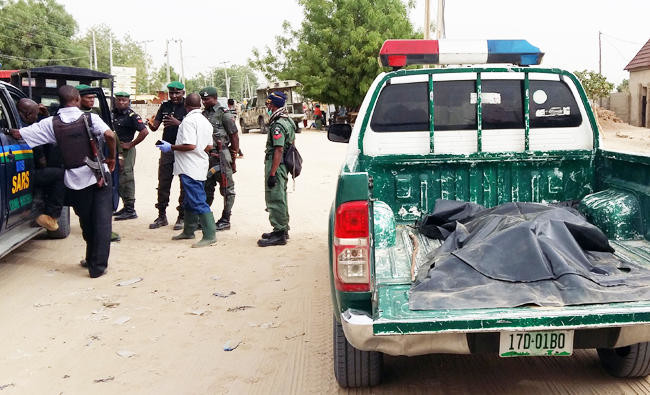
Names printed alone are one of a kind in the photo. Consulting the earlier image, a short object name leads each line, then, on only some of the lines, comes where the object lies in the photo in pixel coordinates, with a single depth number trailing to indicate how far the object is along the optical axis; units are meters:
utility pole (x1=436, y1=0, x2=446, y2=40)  16.45
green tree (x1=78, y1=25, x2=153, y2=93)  76.06
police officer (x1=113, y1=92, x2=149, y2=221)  8.71
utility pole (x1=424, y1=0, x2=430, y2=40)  16.84
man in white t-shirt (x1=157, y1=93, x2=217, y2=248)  7.15
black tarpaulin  2.93
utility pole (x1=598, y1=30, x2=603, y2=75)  53.47
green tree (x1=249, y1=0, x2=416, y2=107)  34.41
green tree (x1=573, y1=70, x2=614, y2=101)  35.28
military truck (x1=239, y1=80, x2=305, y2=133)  33.28
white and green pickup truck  3.71
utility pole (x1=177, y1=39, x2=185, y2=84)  71.75
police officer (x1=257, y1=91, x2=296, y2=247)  7.07
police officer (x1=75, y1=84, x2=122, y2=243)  7.41
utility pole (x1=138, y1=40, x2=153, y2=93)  89.50
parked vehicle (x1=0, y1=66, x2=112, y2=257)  5.78
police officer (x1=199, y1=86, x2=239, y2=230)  7.93
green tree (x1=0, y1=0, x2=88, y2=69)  49.53
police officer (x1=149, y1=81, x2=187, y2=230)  8.28
